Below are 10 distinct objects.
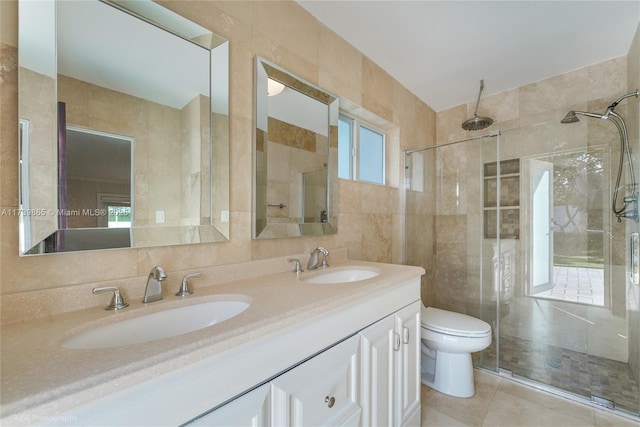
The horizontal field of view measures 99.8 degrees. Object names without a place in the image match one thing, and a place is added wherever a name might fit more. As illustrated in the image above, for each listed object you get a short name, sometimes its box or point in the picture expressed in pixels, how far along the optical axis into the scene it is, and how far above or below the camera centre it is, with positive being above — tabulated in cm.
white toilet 170 -87
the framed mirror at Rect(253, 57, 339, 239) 133 +33
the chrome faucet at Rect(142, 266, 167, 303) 89 -23
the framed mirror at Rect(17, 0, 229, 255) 78 +30
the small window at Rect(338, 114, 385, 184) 199 +50
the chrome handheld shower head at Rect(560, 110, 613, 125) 193 +74
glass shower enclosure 191 -30
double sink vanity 47 -34
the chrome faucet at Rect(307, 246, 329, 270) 148 -24
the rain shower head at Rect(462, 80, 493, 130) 252 +87
